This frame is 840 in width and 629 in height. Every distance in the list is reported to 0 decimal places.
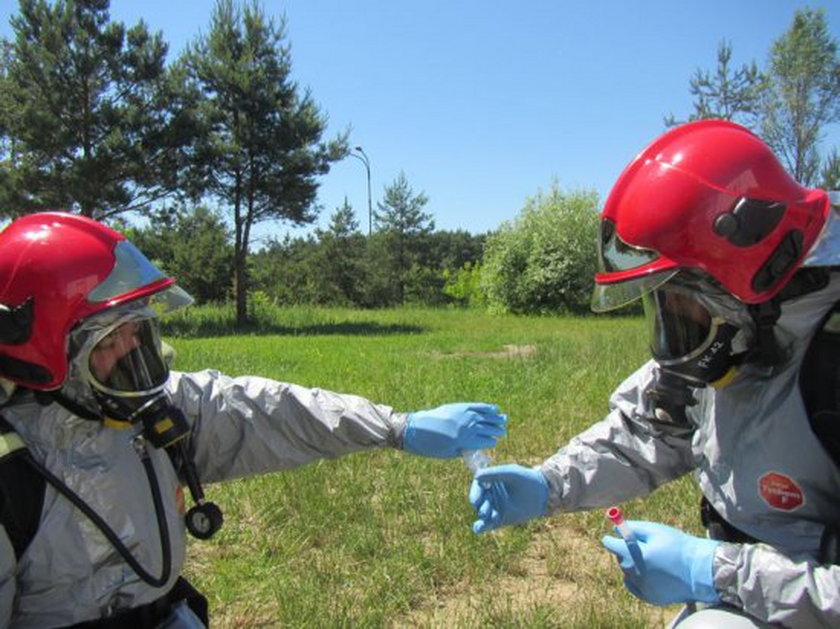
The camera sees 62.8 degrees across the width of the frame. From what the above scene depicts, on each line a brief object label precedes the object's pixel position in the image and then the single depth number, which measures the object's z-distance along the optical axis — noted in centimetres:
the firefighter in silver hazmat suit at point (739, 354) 161
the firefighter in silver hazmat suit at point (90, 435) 168
